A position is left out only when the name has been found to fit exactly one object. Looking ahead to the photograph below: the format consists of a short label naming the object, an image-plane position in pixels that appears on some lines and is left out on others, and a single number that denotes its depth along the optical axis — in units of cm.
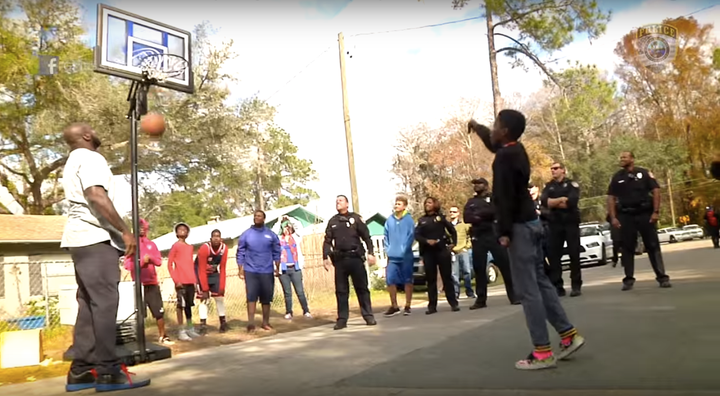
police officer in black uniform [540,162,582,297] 834
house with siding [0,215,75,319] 2005
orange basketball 815
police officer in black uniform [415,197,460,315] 871
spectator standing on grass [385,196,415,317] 908
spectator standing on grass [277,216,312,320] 1066
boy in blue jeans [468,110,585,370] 430
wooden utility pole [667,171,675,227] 4487
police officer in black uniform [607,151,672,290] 790
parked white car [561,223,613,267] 1973
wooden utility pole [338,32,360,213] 1942
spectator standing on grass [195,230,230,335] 939
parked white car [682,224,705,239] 4175
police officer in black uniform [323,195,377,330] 785
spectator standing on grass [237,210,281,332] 878
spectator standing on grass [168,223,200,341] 889
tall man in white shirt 462
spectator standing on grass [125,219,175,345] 824
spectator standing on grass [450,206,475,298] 1209
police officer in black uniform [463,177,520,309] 868
